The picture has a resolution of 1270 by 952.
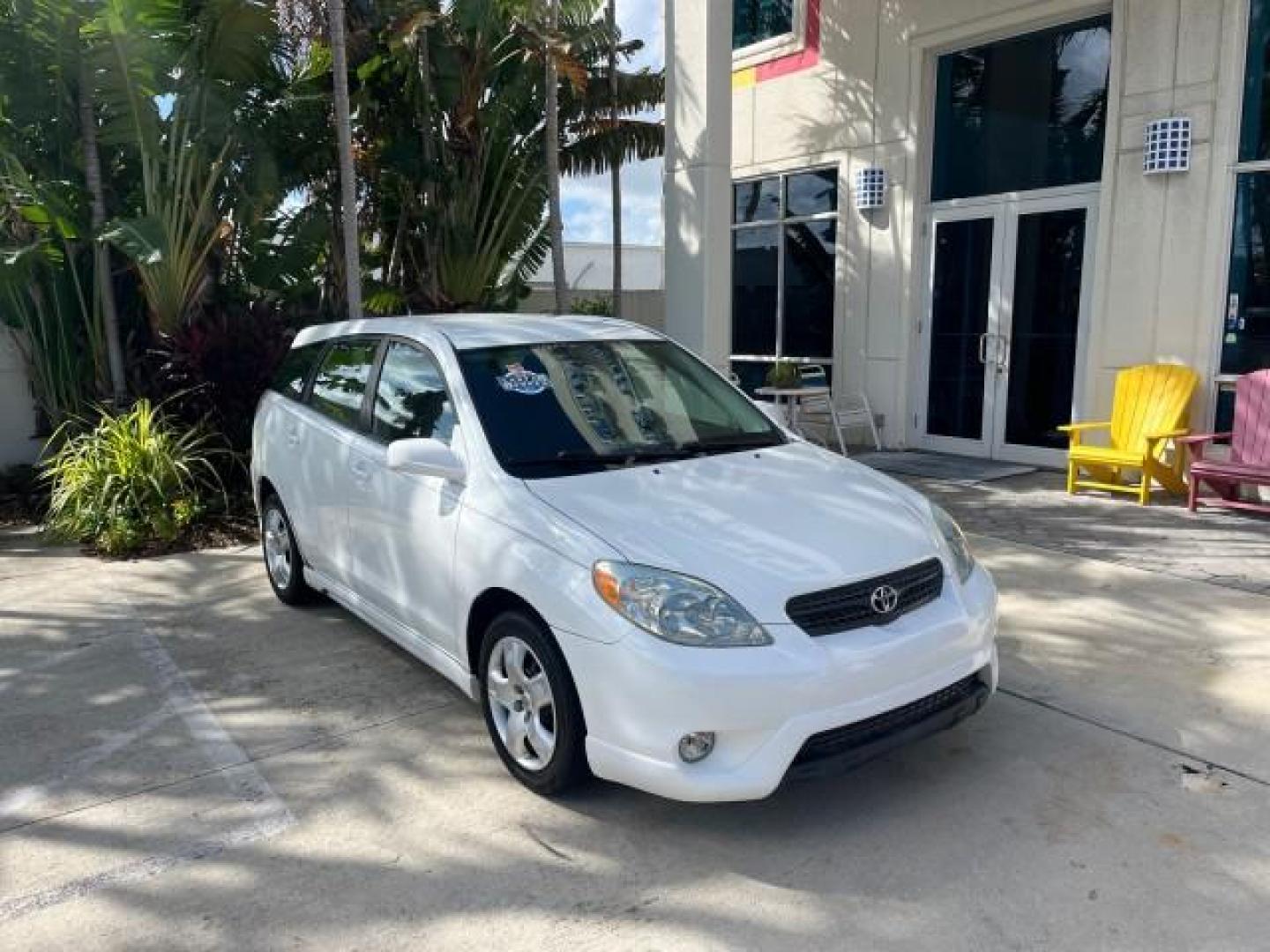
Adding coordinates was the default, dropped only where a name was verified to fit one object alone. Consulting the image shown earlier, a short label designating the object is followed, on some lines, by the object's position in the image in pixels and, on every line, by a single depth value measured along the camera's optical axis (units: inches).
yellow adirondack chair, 301.7
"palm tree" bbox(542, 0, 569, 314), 387.5
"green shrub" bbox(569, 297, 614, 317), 677.9
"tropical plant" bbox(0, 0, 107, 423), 312.7
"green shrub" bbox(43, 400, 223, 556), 284.2
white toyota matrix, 117.2
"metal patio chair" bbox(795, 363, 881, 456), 404.8
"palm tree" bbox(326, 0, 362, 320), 318.0
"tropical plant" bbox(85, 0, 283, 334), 306.2
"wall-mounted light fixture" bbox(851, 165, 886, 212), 402.0
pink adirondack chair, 277.7
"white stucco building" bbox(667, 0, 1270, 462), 306.5
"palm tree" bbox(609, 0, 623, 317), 469.0
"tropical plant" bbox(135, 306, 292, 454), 319.6
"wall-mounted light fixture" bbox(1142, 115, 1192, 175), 307.0
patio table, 385.4
